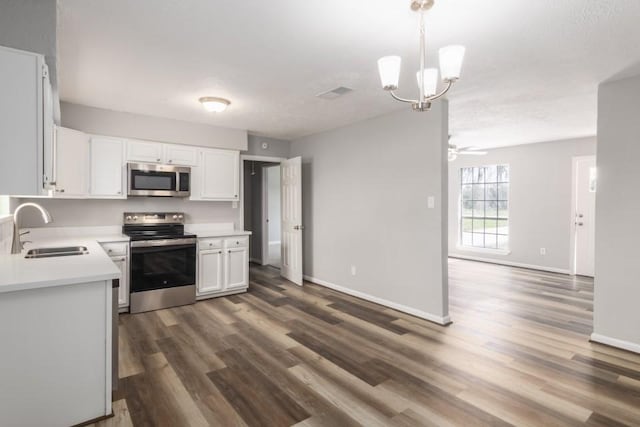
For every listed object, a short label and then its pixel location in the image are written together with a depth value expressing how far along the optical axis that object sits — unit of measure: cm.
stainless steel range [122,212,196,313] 393
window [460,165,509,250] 695
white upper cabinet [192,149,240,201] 469
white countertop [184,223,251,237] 461
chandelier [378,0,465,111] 176
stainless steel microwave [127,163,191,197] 411
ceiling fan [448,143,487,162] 542
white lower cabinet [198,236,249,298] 447
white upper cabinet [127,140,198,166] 420
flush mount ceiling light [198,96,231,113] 355
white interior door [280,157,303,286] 527
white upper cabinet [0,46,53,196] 169
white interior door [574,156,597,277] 576
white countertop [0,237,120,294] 171
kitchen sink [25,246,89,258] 253
